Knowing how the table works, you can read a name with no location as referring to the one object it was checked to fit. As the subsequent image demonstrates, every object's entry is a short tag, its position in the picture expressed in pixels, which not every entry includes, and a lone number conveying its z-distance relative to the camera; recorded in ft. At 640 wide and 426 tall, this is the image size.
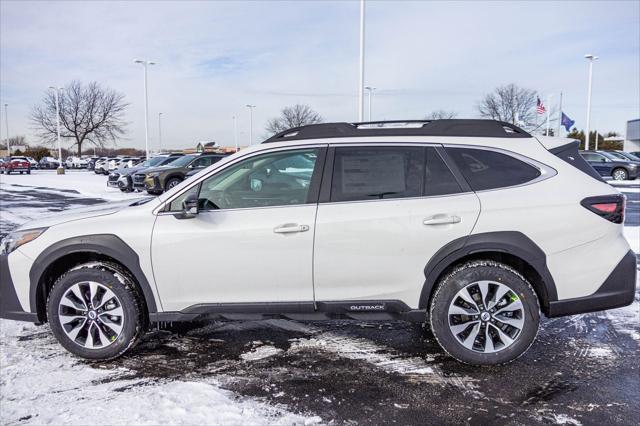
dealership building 197.26
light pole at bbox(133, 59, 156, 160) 136.05
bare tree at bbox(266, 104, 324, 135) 188.65
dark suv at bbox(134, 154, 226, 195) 54.80
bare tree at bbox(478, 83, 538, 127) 158.40
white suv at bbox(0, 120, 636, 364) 11.75
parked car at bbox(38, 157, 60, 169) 185.78
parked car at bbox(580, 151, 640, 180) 81.05
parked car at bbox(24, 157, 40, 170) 183.60
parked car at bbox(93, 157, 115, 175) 128.26
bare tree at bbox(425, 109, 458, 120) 174.50
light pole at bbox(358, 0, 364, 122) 63.67
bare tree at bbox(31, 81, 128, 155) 191.93
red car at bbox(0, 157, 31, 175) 129.70
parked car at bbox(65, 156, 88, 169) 185.32
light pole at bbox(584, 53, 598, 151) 126.82
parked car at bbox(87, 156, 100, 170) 174.07
